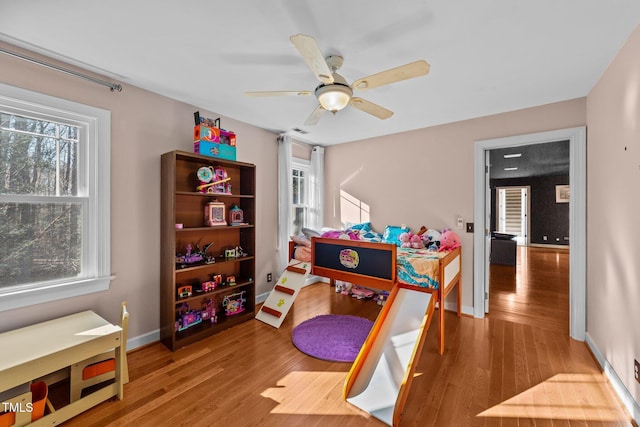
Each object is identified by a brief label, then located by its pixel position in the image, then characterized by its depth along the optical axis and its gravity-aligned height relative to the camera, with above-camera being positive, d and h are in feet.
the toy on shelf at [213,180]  8.93 +1.13
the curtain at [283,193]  12.72 +0.93
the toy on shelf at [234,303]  9.97 -3.49
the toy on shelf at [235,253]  10.06 -1.57
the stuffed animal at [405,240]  11.05 -1.17
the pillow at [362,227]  13.74 -0.76
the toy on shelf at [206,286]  9.19 -2.61
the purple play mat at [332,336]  7.87 -4.15
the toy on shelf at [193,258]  8.76 -1.55
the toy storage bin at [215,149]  8.80 +2.17
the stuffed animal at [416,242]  10.68 -1.21
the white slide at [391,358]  5.67 -3.63
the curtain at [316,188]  15.01 +1.39
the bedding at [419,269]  8.07 -1.79
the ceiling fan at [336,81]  4.62 +2.79
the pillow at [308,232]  13.23 -1.00
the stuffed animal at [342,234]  11.61 -1.03
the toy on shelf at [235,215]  10.28 -0.11
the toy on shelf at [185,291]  8.51 -2.57
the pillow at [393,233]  12.24 -0.98
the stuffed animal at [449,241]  10.28 -1.14
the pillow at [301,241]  12.63 -1.37
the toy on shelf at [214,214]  9.39 -0.06
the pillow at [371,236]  12.31 -1.14
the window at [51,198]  6.31 +0.37
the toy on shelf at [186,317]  8.68 -3.51
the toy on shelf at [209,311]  9.41 -3.56
